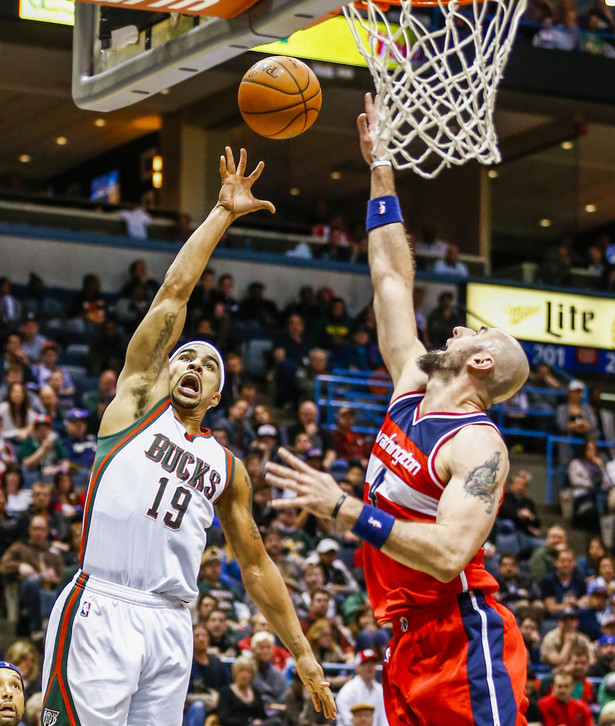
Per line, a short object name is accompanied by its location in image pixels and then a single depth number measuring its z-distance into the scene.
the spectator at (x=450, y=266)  19.12
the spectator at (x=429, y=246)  19.80
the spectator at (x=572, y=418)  16.59
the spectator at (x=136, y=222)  17.83
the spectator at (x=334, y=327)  16.78
